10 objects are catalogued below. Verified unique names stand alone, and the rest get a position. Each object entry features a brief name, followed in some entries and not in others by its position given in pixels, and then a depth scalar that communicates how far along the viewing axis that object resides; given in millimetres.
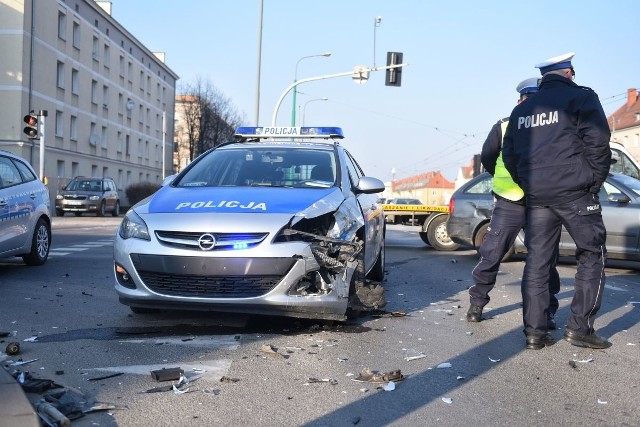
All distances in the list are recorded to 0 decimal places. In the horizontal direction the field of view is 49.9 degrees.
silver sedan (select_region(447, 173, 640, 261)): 9844
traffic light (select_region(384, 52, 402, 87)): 21344
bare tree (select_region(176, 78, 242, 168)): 62969
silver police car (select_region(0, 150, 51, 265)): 8516
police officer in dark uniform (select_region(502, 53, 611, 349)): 4609
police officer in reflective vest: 5426
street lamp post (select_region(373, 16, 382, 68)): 25969
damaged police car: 4891
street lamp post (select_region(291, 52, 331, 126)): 30538
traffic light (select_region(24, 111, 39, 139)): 21594
